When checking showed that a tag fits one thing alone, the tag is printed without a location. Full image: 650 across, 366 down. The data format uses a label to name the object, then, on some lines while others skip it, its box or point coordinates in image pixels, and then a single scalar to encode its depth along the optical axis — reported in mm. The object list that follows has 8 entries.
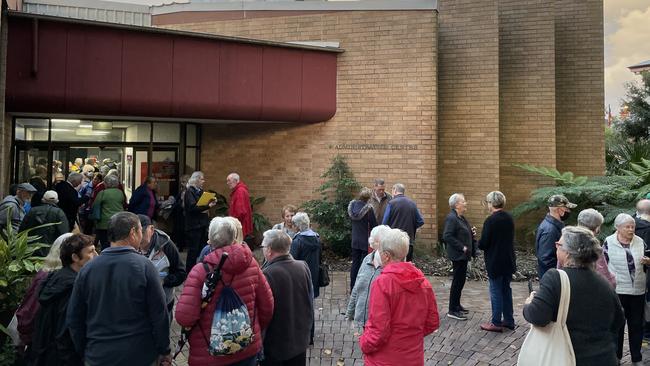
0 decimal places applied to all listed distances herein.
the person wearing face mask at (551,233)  5699
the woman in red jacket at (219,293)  3404
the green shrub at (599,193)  9070
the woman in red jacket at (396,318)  3367
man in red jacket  8438
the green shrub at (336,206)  10141
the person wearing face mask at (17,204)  6664
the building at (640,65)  39041
